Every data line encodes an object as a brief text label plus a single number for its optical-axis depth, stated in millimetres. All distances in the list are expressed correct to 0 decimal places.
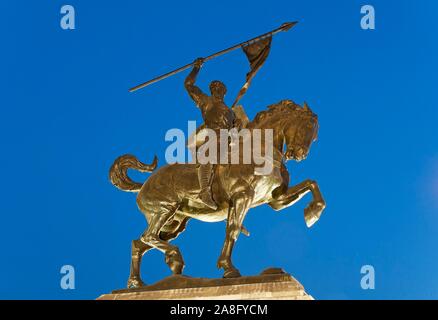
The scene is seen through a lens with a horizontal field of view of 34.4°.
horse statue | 8258
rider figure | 8359
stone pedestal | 7285
